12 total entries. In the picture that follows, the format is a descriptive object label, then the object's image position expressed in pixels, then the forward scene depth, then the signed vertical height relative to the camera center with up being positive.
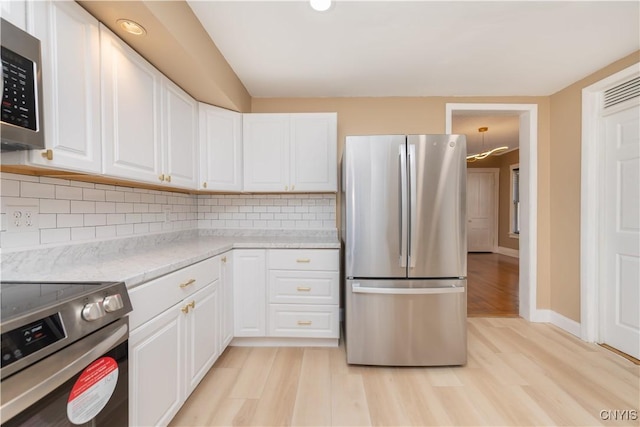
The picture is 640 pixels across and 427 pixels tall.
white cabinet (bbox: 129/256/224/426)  1.12 -0.66
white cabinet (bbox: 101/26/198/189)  1.35 +0.58
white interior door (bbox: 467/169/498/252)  7.04 +0.05
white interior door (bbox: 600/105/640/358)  2.06 -0.19
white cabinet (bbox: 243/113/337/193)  2.50 +0.58
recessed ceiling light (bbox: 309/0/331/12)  1.50 +1.21
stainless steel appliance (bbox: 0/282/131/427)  0.65 -0.41
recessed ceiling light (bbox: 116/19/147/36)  1.29 +0.95
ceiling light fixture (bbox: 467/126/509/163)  4.28 +1.12
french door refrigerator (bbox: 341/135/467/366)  1.88 -0.27
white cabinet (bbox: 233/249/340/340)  2.18 -0.69
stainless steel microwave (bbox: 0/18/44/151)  0.85 +0.42
